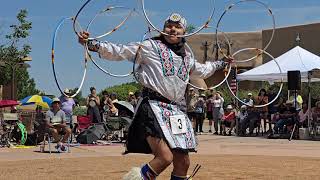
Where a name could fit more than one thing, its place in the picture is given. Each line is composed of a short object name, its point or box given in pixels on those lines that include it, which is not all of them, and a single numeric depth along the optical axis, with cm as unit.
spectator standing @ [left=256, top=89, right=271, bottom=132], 1841
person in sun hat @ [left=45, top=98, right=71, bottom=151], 1439
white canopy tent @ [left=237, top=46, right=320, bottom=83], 1877
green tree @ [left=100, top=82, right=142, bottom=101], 4128
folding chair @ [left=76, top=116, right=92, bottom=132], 1780
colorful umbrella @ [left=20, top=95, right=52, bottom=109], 1978
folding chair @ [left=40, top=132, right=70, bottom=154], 1420
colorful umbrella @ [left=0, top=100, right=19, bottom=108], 1683
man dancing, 575
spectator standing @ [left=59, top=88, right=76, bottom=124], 1622
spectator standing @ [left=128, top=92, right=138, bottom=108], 1893
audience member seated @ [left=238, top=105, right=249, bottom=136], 2069
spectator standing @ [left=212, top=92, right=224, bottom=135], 2202
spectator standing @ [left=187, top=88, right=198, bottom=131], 2156
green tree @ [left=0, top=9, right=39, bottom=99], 2909
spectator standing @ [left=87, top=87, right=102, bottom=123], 1751
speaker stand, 1796
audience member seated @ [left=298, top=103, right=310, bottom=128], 1902
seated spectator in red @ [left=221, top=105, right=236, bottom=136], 2159
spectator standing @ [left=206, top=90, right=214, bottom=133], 2328
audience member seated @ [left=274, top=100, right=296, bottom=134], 1916
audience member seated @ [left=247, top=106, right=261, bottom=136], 2053
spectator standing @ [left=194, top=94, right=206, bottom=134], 2220
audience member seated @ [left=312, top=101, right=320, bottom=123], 1864
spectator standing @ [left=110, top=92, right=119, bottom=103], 1891
